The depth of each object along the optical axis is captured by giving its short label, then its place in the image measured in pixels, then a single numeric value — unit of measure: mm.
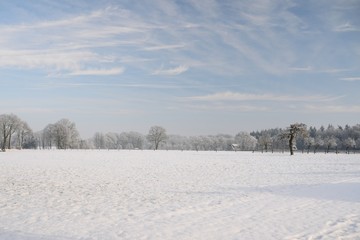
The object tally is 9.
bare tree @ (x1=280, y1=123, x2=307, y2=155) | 73750
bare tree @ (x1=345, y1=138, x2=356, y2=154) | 137875
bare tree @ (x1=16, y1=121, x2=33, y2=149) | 129150
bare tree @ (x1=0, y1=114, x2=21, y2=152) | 122125
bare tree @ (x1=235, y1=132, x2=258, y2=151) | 179775
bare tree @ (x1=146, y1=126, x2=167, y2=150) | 146500
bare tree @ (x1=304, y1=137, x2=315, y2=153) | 147338
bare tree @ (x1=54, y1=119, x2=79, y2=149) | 126938
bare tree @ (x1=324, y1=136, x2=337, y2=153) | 146625
